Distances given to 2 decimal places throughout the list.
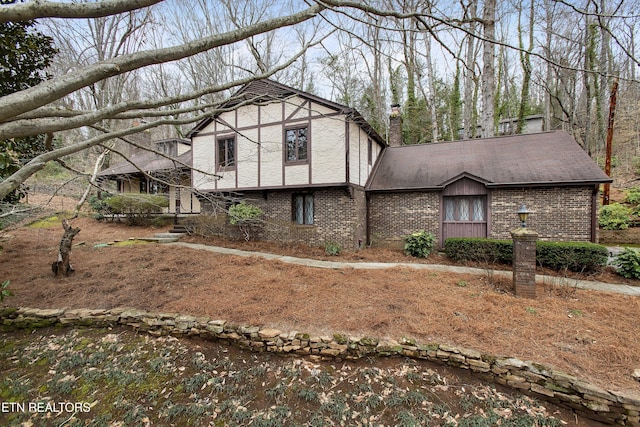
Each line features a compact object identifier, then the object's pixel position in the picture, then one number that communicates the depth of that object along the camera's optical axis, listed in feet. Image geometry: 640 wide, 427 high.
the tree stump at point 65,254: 23.36
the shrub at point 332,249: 31.30
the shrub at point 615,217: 36.86
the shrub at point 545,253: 23.38
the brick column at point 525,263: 18.33
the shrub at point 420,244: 30.91
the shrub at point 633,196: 39.33
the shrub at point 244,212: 34.76
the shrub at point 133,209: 47.34
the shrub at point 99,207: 52.70
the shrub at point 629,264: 21.88
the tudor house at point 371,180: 29.43
